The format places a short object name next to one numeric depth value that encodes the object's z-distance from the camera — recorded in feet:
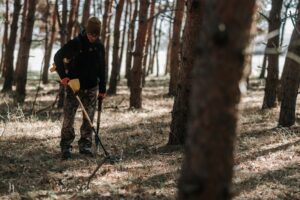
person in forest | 25.41
